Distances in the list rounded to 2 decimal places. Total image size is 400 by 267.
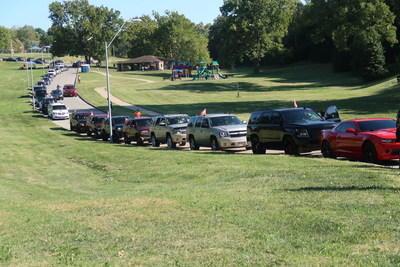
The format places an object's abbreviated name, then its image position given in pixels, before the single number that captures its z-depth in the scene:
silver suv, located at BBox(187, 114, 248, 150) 23.91
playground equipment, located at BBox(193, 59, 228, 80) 107.30
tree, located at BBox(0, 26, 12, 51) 192.41
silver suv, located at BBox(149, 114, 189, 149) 27.98
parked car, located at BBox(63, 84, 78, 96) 82.50
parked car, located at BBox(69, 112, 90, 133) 43.09
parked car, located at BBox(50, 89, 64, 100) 78.44
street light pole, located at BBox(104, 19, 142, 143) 34.34
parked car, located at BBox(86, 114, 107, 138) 39.03
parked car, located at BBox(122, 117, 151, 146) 31.25
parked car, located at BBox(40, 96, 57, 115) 62.84
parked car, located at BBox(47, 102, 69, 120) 57.25
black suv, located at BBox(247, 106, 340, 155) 19.97
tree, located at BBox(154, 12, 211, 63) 142.75
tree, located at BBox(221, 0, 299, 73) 104.31
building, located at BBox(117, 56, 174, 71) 140.75
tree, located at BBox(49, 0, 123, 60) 156.75
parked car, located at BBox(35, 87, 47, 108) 71.76
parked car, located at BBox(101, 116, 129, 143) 34.78
